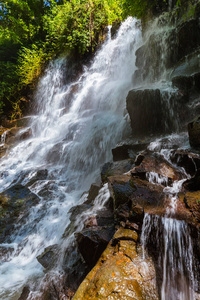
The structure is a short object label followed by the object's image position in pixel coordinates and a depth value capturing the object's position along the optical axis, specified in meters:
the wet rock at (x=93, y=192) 4.74
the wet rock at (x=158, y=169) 3.74
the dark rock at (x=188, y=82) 6.41
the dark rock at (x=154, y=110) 6.23
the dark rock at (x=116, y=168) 4.57
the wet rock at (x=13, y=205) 5.20
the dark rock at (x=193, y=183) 3.25
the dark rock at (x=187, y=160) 3.82
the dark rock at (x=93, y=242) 2.72
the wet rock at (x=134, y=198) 2.66
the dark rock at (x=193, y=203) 2.40
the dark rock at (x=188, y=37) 7.44
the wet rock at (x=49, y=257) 3.45
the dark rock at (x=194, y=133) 4.25
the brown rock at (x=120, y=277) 1.88
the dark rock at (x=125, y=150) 5.58
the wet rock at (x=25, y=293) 2.97
